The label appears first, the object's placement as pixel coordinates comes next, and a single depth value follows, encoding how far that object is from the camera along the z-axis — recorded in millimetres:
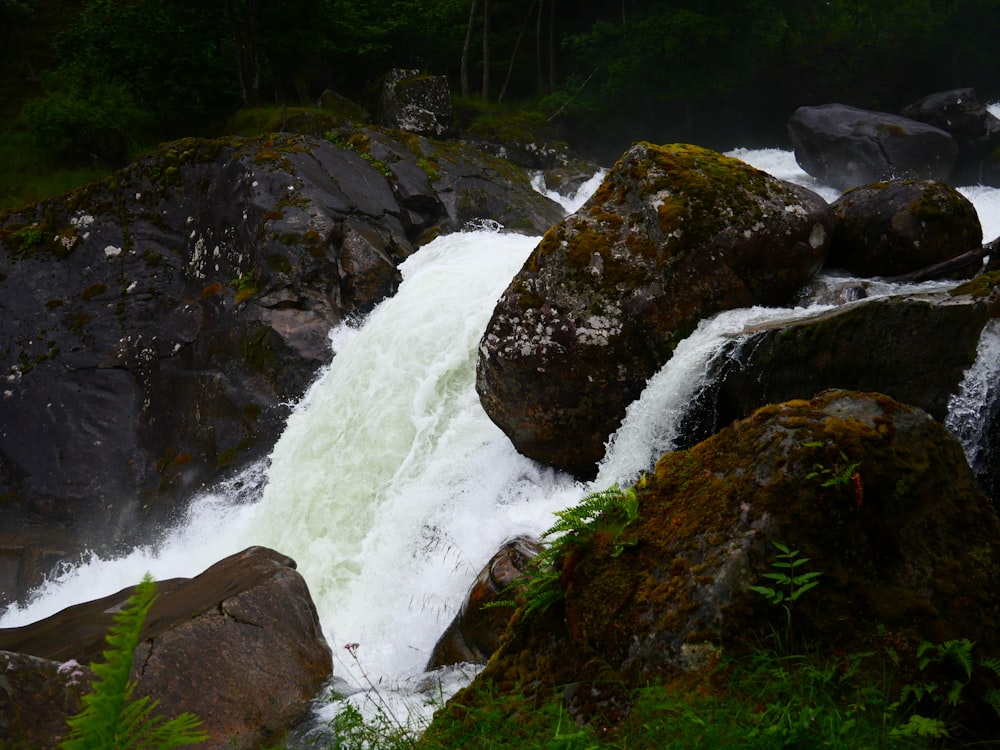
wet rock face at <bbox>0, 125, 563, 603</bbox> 10992
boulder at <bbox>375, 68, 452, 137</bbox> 19734
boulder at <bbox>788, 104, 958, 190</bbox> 18203
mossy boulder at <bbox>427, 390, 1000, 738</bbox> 2697
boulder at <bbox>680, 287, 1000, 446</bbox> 4855
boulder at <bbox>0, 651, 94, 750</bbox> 4574
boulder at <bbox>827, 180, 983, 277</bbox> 7211
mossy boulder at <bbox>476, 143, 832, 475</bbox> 7137
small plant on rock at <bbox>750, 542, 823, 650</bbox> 2568
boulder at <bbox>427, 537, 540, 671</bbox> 5789
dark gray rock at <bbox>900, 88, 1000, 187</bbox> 18781
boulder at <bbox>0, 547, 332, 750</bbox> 5094
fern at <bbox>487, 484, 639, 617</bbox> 3225
